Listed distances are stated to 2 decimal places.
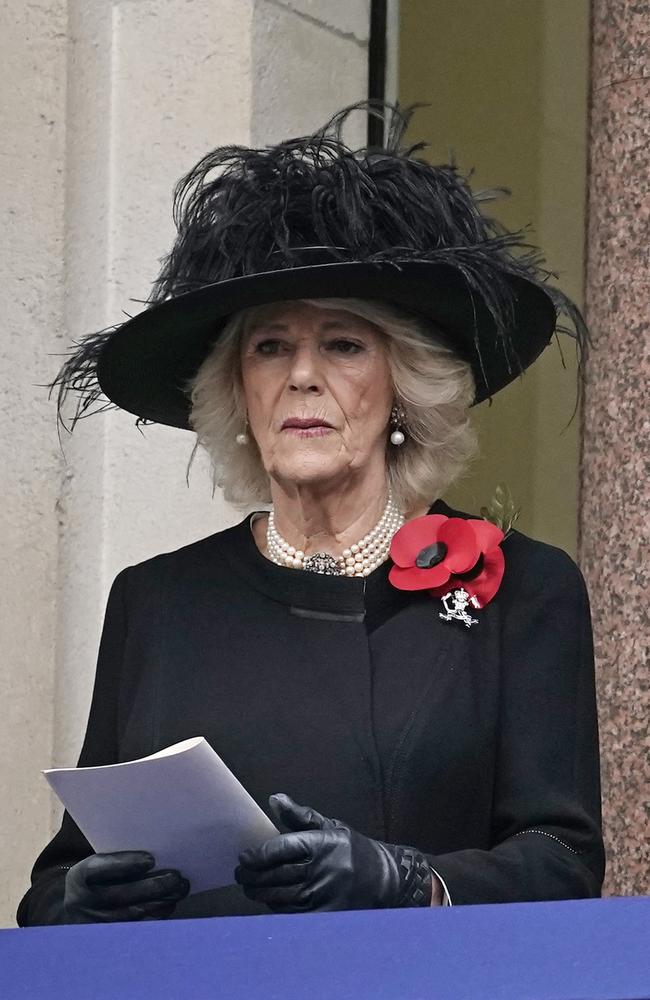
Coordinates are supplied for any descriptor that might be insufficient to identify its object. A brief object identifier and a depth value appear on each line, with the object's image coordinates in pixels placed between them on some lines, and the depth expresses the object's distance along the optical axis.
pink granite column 7.45
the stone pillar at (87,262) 7.98
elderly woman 5.33
